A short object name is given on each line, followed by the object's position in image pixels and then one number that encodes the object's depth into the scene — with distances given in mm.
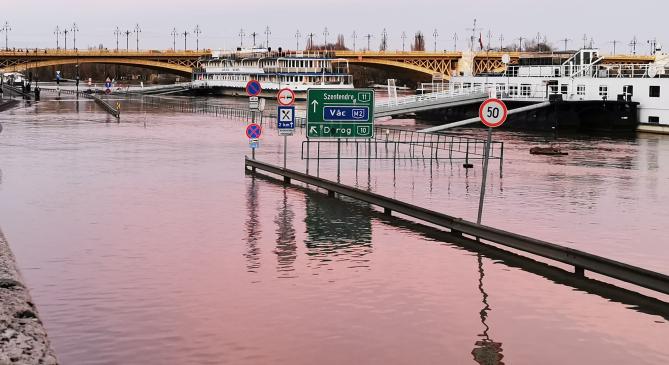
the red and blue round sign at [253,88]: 37125
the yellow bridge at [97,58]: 172125
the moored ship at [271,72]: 146250
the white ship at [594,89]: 81812
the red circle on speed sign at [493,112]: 22906
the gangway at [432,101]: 83938
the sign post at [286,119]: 34812
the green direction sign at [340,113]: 32719
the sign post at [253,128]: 37156
